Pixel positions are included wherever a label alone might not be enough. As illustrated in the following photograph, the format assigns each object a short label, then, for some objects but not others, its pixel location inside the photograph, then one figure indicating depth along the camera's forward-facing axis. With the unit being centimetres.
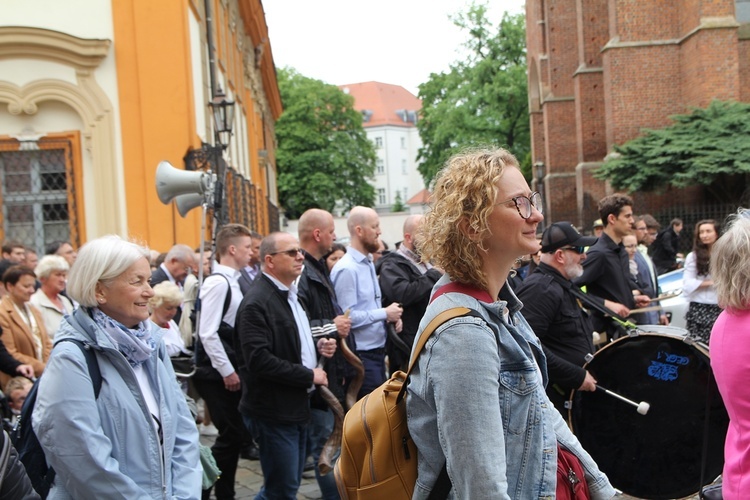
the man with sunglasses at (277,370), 514
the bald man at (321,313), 582
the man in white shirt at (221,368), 653
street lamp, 1281
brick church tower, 2411
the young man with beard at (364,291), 672
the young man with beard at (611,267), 700
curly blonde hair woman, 211
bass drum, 542
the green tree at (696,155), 2250
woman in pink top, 326
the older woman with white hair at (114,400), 313
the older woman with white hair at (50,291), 735
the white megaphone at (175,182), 921
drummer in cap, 523
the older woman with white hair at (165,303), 646
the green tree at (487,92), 4903
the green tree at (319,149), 6431
